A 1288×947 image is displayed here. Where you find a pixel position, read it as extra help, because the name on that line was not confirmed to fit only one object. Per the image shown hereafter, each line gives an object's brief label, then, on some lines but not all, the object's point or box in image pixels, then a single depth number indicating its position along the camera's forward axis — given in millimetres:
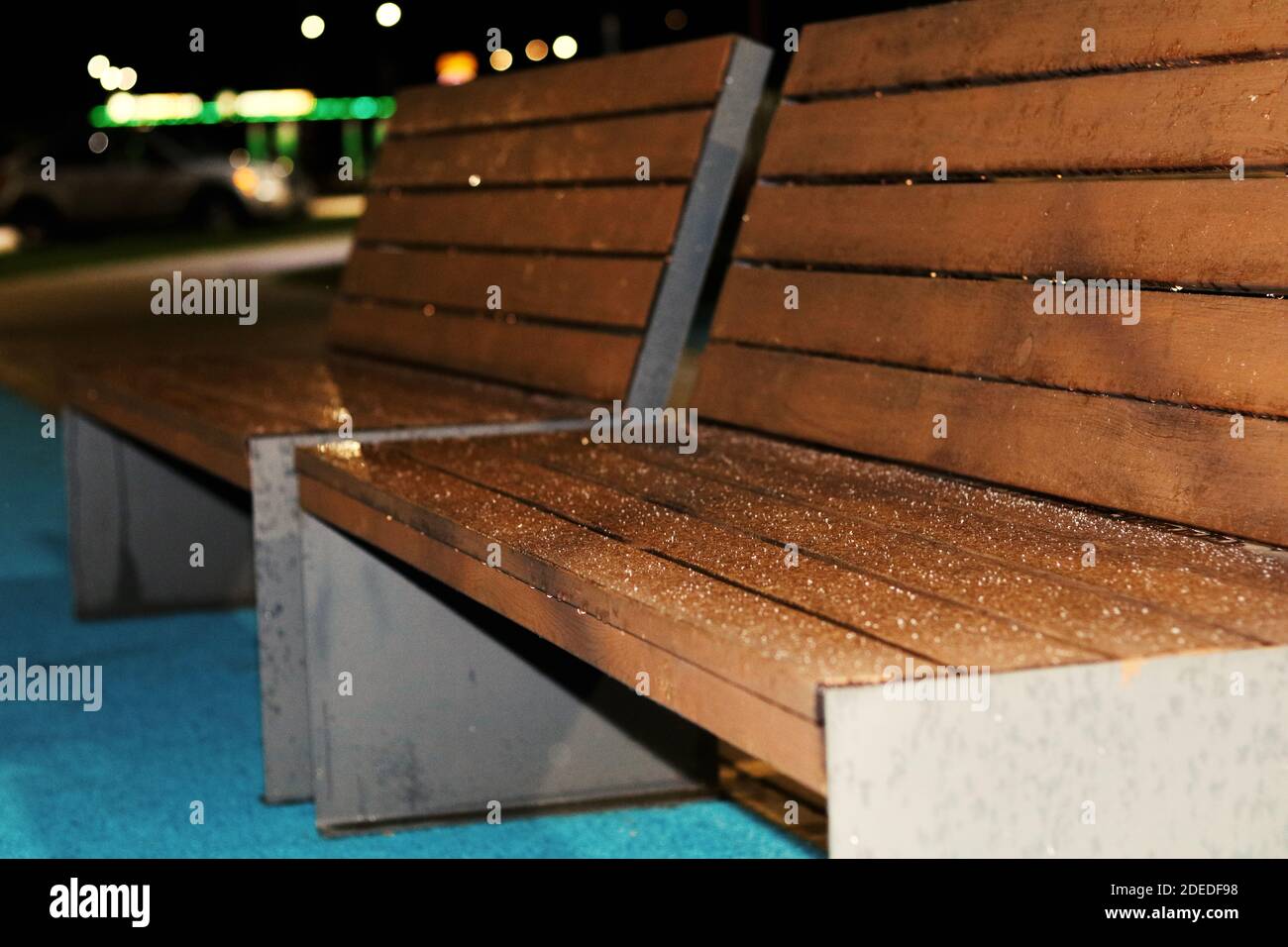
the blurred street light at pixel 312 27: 42031
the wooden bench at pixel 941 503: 1688
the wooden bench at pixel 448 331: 3477
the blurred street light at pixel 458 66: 36844
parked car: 25469
